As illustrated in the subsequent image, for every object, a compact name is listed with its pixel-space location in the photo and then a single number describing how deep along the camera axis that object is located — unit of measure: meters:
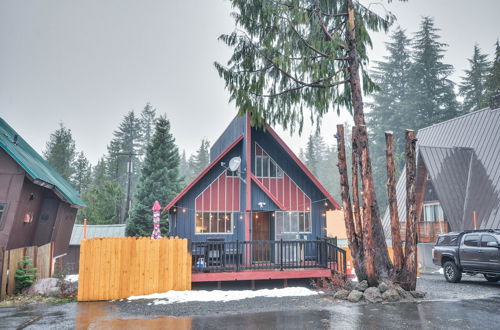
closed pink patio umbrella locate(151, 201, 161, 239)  13.67
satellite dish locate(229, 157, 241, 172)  17.33
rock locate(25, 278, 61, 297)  11.16
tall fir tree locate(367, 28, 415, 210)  48.94
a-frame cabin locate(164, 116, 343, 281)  17.33
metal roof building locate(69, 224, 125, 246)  24.44
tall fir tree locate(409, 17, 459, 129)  44.88
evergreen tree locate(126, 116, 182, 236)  31.55
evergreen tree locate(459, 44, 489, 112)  43.91
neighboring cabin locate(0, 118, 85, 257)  13.05
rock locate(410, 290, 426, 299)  10.25
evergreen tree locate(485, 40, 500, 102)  35.42
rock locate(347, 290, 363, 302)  9.95
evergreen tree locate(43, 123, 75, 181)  48.38
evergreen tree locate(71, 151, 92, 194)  46.68
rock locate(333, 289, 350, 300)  10.34
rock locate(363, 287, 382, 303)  9.85
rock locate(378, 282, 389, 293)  10.27
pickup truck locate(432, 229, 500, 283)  12.67
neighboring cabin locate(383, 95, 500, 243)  19.55
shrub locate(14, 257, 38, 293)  11.47
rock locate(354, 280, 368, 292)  10.55
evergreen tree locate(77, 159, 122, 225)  32.38
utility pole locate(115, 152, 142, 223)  30.62
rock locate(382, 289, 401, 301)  9.88
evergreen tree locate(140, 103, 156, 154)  72.12
